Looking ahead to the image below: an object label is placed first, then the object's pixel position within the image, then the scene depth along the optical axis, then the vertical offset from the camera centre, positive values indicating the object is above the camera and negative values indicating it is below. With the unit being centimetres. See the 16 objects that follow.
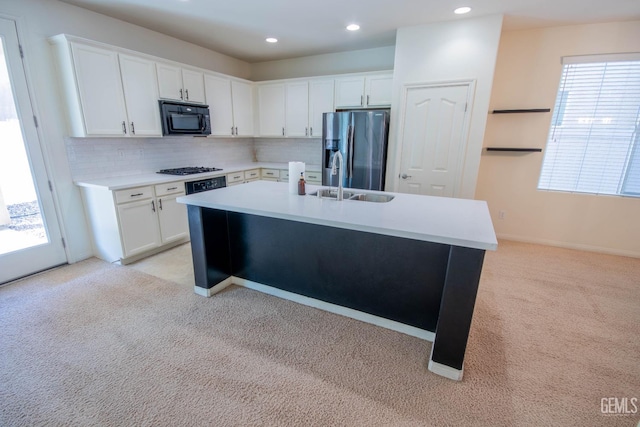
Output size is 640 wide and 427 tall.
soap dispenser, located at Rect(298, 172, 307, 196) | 243 -36
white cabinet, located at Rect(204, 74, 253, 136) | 415 +58
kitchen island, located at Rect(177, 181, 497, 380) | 161 -79
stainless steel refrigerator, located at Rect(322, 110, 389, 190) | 358 +4
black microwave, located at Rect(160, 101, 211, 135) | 345 +30
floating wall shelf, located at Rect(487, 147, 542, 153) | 362 -1
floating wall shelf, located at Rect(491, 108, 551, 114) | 349 +47
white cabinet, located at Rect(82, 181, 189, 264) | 292 -83
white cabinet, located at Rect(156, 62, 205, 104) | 343 +74
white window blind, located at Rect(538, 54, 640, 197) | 327 +27
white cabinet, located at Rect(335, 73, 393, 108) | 396 +78
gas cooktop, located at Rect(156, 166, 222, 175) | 369 -37
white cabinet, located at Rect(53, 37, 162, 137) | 271 +52
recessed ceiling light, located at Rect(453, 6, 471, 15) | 282 +135
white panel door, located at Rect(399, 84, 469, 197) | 335 +10
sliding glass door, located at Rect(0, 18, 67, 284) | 254 -40
